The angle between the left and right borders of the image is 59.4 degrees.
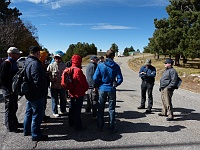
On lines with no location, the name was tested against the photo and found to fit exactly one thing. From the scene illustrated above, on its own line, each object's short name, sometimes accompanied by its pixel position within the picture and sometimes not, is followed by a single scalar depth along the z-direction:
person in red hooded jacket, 4.07
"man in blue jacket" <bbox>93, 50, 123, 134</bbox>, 3.99
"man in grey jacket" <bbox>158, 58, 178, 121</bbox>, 4.89
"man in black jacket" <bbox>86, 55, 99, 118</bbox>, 4.83
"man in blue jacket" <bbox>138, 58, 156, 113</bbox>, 5.65
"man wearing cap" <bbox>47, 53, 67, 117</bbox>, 4.89
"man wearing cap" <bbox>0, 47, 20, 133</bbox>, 3.85
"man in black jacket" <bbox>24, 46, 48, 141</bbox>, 3.42
